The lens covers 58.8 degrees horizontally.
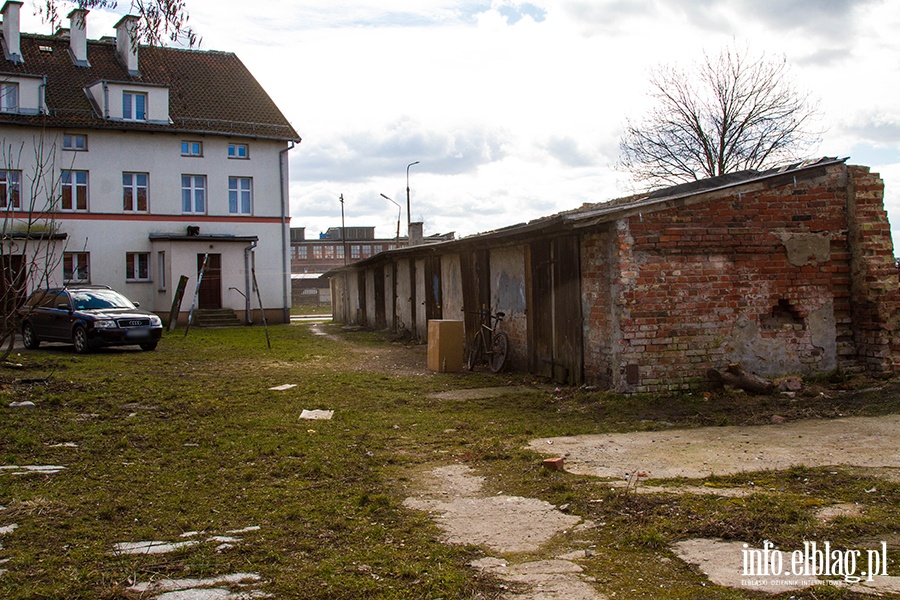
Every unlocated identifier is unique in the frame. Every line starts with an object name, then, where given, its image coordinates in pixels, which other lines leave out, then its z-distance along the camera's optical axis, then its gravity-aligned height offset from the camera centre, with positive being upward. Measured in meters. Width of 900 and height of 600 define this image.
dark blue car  18.75 -0.02
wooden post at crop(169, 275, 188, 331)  25.41 +0.54
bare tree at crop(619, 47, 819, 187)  35.78 +7.51
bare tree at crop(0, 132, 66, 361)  27.48 +4.46
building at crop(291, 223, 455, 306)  82.25 +6.71
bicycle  14.48 -0.64
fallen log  10.23 -0.97
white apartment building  29.72 +5.87
